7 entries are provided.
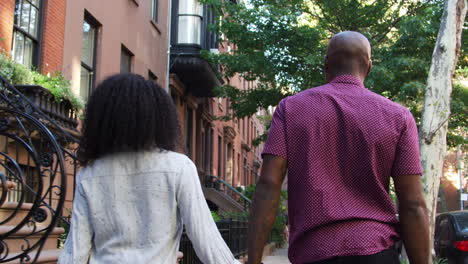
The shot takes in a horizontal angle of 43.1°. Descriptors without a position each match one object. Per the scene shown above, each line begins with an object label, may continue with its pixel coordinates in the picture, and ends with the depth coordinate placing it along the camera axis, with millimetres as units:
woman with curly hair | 2469
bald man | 2557
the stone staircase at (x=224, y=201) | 21953
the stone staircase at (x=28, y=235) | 5547
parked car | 10086
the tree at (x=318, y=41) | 18359
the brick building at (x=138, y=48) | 10578
